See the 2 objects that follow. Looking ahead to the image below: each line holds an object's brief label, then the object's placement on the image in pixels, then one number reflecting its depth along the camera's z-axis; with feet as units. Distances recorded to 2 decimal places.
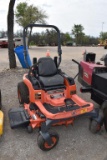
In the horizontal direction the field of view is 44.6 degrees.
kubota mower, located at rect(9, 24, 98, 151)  6.32
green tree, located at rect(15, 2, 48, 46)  41.94
